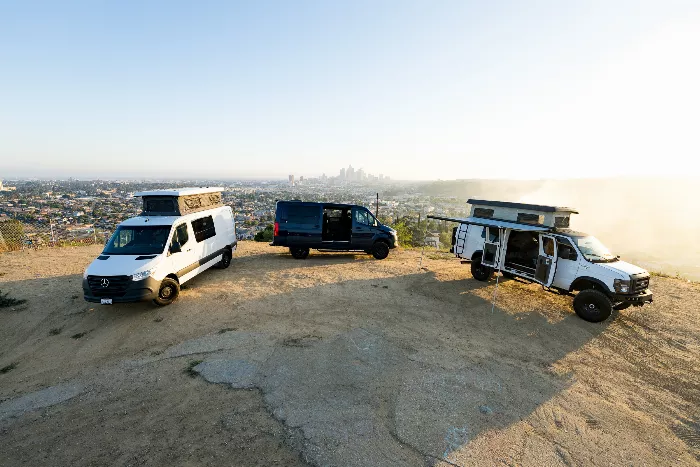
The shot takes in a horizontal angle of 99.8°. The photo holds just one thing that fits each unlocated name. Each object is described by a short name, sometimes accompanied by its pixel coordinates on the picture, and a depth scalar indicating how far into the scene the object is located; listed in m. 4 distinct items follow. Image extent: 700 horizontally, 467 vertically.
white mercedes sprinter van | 7.41
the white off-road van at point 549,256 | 7.75
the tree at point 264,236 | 20.30
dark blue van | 13.16
